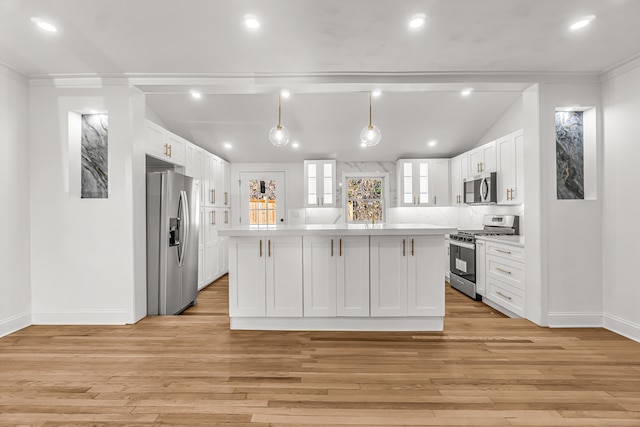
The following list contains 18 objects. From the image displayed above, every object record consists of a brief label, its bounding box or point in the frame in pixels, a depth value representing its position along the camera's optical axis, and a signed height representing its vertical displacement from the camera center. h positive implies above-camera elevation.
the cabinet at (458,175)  5.49 +0.66
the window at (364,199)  6.46 +0.29
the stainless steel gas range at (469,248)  4.51 -0.52
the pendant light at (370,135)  3.54 +0.85
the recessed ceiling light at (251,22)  2.32 +1.40
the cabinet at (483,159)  4.65 +0.81
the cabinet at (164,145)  3.74 +0.88
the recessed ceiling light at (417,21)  2.32 +1.40
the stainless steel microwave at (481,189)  4.59 +0.35
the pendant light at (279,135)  3.58 +0.87
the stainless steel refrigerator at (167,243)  3.60 -0.32
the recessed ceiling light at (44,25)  2.35 +1.41
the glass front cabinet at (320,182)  6.30 +0.62
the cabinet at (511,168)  4.03 +0.57
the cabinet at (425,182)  6.00 +0.58
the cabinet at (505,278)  3.58 -0.77
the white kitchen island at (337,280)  3.12 -0.64
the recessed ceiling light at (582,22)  2.33 +1.39
